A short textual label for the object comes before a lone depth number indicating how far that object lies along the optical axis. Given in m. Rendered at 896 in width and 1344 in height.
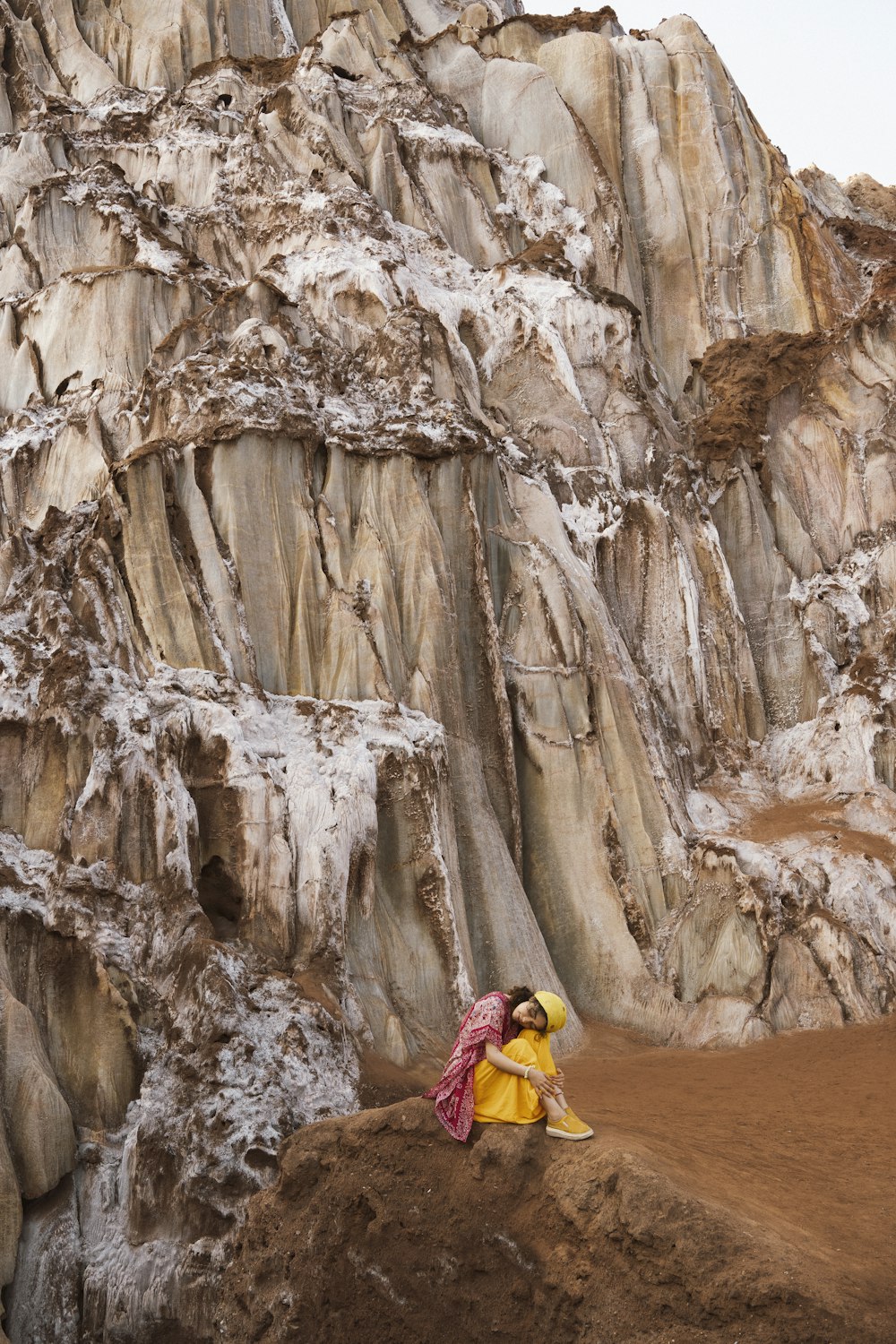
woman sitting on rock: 7.42
